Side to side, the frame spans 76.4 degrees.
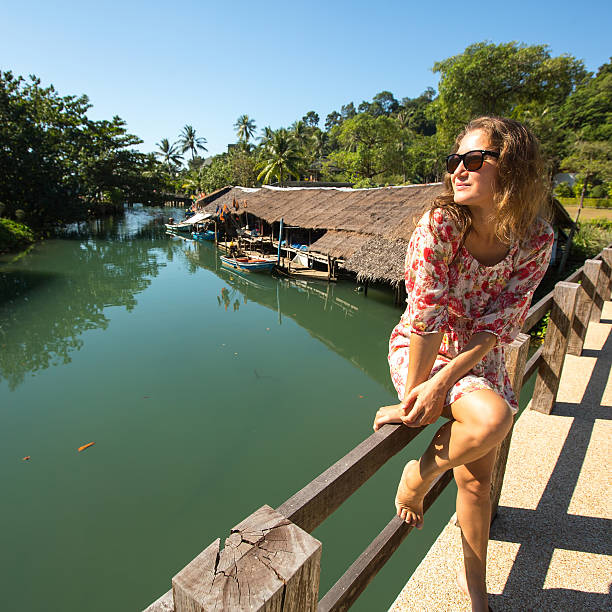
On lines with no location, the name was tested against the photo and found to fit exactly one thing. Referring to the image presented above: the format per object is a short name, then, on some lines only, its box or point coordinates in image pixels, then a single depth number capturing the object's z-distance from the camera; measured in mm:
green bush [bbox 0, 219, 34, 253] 18953
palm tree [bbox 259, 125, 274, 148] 33900
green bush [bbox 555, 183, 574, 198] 24094
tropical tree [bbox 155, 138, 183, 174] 55622
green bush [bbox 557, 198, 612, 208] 21109
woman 1175
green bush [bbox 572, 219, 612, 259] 11938
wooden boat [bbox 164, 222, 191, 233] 29375
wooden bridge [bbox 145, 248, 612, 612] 571
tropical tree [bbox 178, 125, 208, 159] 55666
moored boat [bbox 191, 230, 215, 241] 26150
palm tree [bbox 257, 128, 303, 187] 29125
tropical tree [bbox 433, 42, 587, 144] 17734
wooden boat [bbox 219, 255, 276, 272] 16219
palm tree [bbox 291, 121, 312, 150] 37125
